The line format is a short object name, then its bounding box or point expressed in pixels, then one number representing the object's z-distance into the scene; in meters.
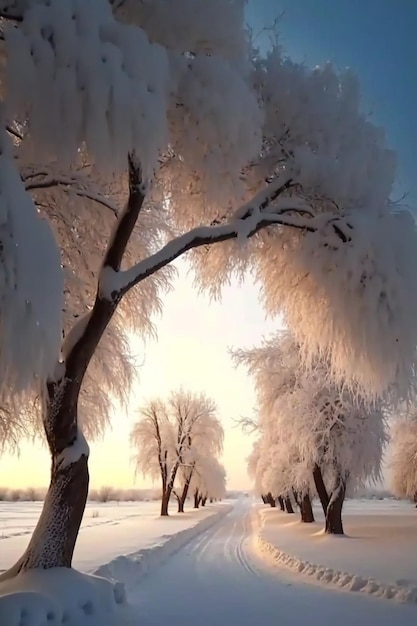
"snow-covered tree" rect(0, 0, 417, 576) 4.60
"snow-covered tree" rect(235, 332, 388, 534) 16.95
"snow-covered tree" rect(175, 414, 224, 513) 41.41
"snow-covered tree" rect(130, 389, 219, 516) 39.41
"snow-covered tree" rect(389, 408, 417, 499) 33.09
